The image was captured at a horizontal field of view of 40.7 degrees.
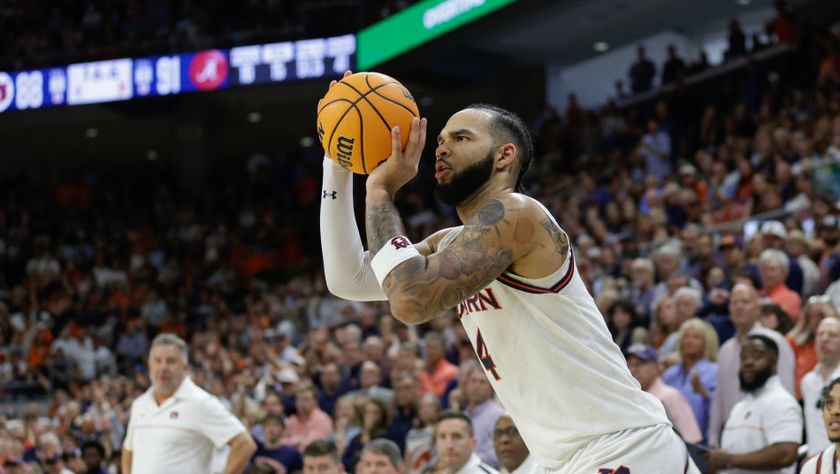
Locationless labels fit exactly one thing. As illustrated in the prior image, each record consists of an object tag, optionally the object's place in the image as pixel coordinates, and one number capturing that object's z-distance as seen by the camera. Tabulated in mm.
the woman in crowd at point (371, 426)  8336
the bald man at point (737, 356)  7043
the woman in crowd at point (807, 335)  7270
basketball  3590
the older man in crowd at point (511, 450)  6311
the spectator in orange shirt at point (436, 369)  9562
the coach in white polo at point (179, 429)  6258
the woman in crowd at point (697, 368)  7473
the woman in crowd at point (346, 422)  8891
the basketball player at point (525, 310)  3182
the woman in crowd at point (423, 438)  8102
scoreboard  18703
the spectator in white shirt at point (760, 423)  6234
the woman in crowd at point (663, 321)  8664
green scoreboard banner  16594
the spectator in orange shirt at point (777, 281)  8516
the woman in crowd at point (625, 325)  8711
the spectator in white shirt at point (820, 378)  6344
